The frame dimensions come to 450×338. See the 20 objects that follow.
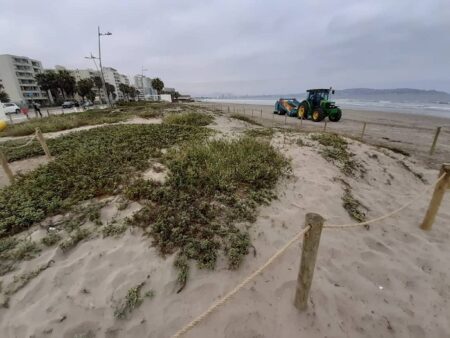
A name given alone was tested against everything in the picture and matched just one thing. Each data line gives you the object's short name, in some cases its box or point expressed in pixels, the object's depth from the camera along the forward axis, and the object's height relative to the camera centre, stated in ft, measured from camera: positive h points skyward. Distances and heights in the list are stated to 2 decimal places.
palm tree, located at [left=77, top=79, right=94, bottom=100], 179.93 +3.75
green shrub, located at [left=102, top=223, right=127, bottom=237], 10.37 -6.34
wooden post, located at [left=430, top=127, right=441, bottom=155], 26.94 -6.45
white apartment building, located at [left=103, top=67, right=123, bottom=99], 367.25 +25.36
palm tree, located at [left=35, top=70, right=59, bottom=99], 179.93 +9.35
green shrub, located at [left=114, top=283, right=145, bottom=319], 7.65 -7.30
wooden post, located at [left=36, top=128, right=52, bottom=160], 19.57 -4.36
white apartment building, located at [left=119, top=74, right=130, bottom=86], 442.59 +26.21
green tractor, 57.88 -4.21
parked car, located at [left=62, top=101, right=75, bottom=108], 132.05 -7.63
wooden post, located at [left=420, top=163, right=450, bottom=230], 10.94 -5.51
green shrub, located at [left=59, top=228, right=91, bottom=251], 9.72 -6.44
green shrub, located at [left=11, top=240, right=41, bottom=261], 9.16 -6.51
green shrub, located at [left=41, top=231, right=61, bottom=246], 9.82 -6.40
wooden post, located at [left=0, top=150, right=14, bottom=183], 14.66 -5.00
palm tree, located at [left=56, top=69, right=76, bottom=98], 182.09 +8.63
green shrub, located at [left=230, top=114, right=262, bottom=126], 51.95 -6.42
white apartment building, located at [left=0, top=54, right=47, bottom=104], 215.51 +13.21
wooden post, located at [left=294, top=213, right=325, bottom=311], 6.51 -5.16
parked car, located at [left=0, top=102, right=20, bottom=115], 92.56 -7.19
